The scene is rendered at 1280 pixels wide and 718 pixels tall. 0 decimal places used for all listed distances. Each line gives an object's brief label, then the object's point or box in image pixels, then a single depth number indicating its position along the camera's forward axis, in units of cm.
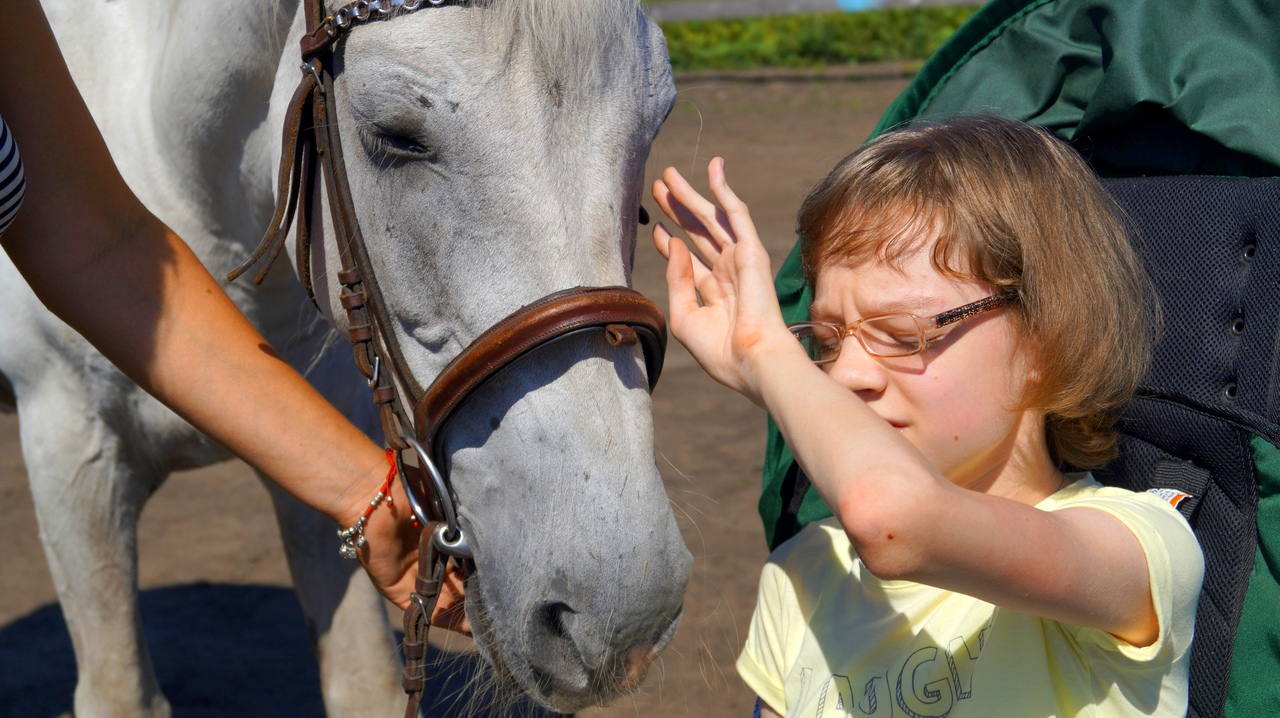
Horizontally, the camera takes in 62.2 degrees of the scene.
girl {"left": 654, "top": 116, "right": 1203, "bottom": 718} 106
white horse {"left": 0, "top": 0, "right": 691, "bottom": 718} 123
